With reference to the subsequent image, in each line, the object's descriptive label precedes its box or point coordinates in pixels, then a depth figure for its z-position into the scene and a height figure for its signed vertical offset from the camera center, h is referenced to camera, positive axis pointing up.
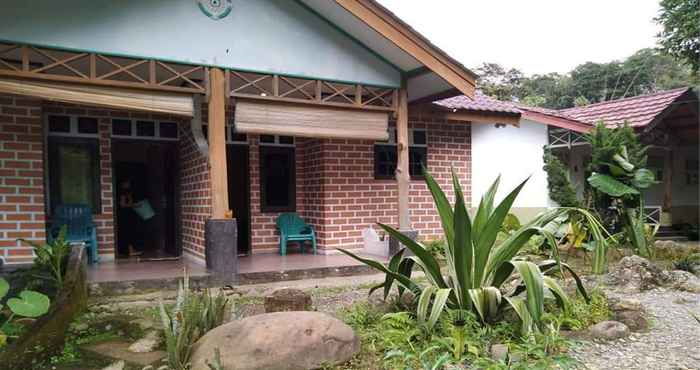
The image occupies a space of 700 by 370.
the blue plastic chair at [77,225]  7.34 -0.42
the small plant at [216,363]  2.92 -1.02
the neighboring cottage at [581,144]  10.55 +1.04
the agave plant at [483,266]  3.43 -0.58
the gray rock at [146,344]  3.69 -1.13
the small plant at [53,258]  5.16 -0.65
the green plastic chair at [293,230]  8.62 -0.68
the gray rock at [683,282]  5.80 -1.18
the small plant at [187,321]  3.19 -0.91
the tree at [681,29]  11.31 +3.66
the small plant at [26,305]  3.72 -0.82
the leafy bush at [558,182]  10.79 +0.12
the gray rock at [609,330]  3.73 -1.10
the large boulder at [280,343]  3.14 -0.99
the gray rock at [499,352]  3.17 -1.07
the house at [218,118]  5.88 +1.13
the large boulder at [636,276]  5.78 -1.08
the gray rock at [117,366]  3.29 -1.14
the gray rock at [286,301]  4.18 -0.92
